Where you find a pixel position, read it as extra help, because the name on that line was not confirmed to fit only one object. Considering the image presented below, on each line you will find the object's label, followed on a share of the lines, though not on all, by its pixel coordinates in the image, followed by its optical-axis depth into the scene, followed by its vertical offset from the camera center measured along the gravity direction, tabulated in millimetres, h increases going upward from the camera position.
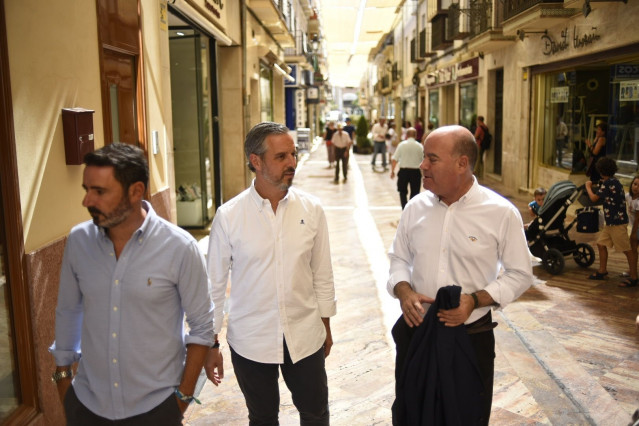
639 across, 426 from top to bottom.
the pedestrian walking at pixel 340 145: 18109 -614
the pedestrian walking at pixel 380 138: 21344 -536
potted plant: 29841 -896
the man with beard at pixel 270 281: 2857 -702
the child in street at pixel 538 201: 7781 -1016
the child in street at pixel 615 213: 6961 -1046
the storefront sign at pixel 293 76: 29891 +2212
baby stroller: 7434 -1289
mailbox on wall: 4082 -27
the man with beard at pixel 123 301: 2223 -616
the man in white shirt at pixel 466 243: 2859 -552
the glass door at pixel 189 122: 10180 +73
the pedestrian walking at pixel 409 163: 11008 -710
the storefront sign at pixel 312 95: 38728 +1731
